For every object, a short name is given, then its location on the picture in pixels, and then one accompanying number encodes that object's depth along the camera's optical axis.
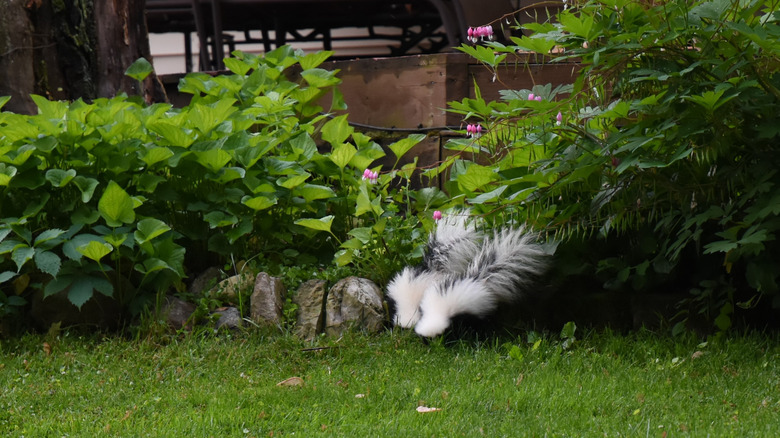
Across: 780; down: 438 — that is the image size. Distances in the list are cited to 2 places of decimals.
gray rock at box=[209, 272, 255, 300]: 8.04
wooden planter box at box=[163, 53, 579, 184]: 10.28
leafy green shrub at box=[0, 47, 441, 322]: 7.56
